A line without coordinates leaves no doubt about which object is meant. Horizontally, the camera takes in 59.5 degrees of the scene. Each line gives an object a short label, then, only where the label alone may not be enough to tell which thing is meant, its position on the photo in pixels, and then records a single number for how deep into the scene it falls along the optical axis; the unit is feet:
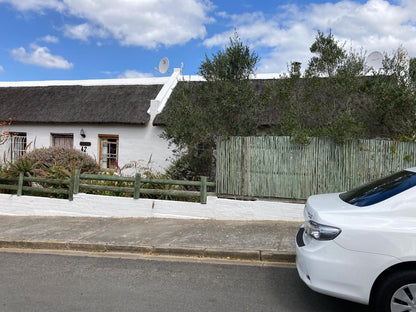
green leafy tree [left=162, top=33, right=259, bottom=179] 27.99
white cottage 44.34
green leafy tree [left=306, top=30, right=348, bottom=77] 27.96
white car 10.97
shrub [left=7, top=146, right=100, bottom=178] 34.22
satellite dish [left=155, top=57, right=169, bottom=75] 52.13
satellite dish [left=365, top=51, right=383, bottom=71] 35.14
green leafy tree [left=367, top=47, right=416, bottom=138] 25.68
